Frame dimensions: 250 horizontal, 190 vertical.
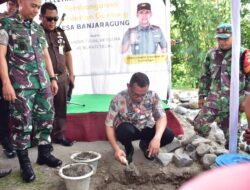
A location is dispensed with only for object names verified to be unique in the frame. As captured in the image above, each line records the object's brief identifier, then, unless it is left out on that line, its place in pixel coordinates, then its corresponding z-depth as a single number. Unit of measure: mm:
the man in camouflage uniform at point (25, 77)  2865
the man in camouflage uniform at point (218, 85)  3686
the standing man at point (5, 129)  3546
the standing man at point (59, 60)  3706
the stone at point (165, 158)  3682
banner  5105
